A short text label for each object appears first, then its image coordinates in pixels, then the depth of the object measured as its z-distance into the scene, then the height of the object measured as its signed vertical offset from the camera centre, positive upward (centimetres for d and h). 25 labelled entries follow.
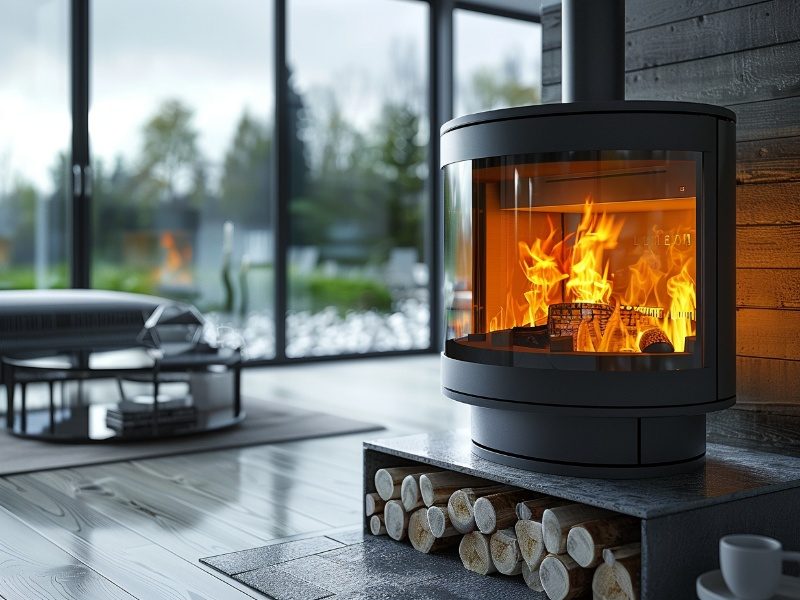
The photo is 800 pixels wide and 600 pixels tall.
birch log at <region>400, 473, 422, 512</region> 234 -46
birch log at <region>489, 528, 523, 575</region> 212 -54
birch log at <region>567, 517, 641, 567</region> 194 -47
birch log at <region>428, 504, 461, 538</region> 226 -51
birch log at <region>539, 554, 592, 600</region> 198 -56
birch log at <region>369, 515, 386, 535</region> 246 -56
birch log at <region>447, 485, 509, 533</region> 221 -46
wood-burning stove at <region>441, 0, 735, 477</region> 212 +3
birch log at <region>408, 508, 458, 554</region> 232 -55
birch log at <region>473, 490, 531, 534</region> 216 -46
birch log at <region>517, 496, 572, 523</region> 210 -44
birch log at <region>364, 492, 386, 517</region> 248 -51
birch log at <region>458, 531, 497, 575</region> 219 -56
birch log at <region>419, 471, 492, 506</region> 229 -43
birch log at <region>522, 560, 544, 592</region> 209 -59
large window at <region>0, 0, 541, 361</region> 527 +82
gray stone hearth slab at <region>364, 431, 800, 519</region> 196 -39
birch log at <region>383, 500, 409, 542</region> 238 -53
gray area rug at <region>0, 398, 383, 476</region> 334 -53
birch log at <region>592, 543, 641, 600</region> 190 -53
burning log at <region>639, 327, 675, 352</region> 215 -10
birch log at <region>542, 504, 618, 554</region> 199 -45
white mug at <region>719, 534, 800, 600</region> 171 -46
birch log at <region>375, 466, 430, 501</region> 241 -44
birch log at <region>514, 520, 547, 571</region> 206 -51
